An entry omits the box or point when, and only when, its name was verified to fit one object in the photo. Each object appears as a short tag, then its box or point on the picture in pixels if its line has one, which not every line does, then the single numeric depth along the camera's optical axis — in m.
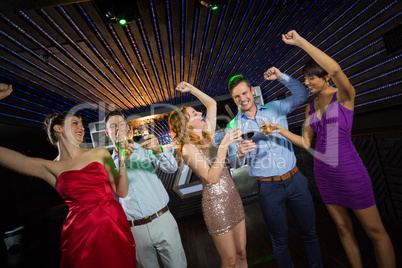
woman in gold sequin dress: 1.49
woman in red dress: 1.32
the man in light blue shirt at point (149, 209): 1.66
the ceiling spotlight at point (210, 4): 2.76
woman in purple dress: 1.45
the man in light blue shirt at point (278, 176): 1.77
